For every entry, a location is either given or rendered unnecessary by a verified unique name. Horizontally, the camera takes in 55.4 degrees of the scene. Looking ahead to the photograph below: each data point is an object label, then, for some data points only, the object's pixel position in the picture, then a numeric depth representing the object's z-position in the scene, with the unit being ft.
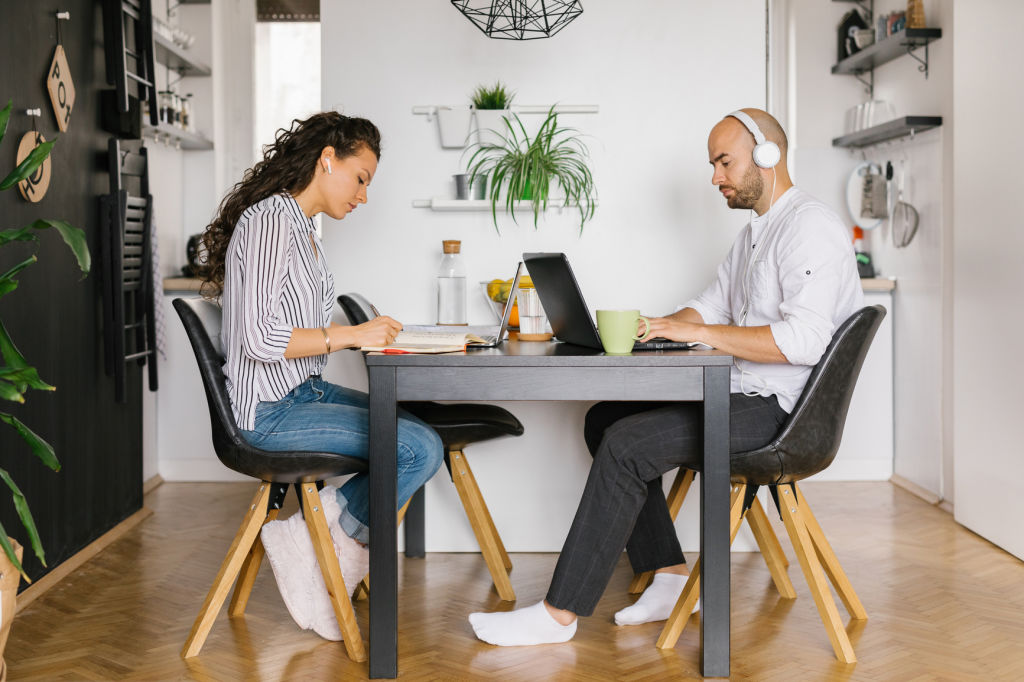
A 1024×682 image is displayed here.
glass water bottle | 10.59
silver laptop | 8.13
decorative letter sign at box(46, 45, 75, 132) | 9.95
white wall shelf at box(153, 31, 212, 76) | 14.36
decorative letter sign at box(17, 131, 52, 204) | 9.27
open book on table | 7.25
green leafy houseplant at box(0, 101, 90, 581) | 5.80
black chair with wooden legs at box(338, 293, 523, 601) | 9.21
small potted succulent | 10.53
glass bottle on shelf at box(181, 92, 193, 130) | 15.51
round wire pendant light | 10.04
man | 7.58
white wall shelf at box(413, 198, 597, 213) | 10.52
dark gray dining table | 7.09
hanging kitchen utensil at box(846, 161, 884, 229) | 15.55
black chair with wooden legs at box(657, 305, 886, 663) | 7.58
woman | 7.48
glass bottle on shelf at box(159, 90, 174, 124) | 14.70
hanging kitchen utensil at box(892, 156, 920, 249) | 14.25
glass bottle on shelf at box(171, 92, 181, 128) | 15.20
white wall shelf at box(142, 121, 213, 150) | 14.24
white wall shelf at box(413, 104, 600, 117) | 10.67
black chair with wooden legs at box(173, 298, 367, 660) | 7.65
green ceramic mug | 7.16
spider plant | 10.38
